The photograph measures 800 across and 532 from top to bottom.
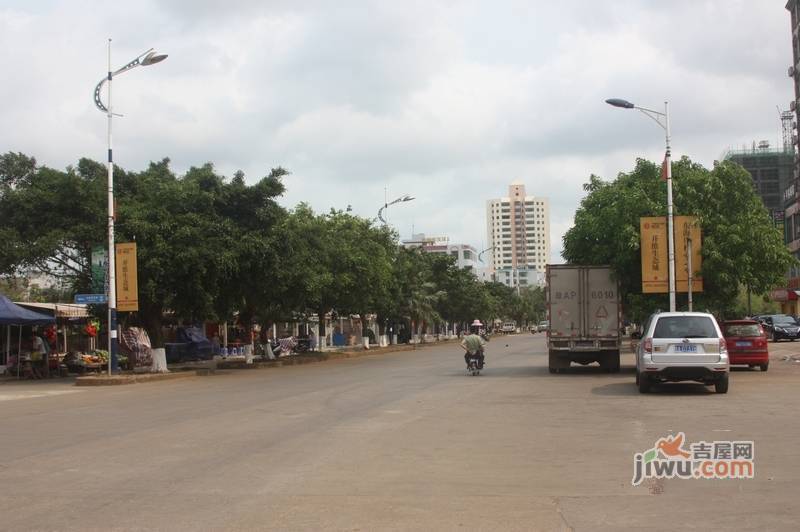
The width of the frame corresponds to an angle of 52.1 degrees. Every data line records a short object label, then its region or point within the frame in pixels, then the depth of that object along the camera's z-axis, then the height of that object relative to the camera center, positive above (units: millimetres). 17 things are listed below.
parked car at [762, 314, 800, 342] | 49844 -1789
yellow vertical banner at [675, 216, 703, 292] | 25000 +1713
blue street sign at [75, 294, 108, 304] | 26141 +413
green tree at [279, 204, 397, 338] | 33094 +2111
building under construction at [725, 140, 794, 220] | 111938 +18048
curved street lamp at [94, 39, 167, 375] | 25484 +1341
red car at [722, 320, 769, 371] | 25578 -1483
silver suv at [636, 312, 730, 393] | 17062 -1028
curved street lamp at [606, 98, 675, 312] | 24000 +1773
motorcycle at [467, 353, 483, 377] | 26000 -1834
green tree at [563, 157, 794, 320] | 24734 +2328
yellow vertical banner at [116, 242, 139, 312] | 26109 +1032
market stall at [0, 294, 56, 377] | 27531 -150
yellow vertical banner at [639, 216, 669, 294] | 24016 +1358
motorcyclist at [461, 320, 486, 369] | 25984 -1290
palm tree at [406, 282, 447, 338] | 61781 +110
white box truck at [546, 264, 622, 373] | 25344 -242
